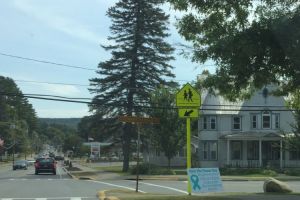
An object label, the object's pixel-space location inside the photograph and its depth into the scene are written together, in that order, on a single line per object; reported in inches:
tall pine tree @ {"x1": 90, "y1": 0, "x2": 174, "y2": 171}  2372.0
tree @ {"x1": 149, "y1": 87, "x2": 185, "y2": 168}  2169.0
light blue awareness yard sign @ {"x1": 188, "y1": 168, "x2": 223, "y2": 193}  735.1
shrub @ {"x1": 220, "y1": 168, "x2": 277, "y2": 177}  2049.7
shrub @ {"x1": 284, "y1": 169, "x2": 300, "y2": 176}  2017.7
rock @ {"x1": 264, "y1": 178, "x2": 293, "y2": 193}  928.3
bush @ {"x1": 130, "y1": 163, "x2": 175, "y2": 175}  1983.3
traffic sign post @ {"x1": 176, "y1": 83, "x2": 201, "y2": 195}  750.5
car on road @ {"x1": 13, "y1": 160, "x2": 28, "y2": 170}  3006.9
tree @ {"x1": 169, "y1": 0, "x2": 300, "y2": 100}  589.6
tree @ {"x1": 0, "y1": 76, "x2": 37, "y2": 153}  5265.8
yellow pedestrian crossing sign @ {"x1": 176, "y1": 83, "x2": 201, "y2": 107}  751.7
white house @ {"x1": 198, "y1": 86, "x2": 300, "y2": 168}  2411.4
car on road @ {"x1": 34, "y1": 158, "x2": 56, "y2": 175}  2135.8
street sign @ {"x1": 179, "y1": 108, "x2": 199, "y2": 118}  750.5
